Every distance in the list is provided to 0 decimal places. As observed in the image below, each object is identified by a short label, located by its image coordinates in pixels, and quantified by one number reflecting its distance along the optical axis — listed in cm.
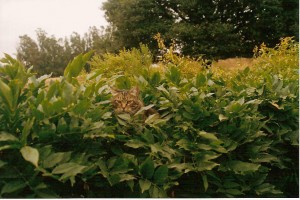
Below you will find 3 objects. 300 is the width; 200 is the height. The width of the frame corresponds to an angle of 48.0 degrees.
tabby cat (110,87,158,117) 152
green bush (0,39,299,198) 114
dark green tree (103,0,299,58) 2308
